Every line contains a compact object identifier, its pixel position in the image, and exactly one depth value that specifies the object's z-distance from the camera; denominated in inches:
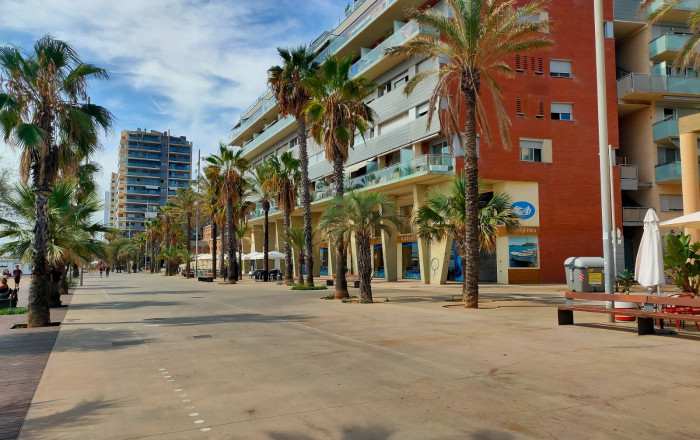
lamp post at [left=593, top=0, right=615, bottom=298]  506.9
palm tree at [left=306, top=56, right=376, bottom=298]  892.6
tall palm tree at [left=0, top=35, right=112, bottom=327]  521.0
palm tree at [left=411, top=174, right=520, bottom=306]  733.3
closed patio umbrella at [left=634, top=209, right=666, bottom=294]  468.2
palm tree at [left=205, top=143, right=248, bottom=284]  1674.3
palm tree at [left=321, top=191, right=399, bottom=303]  778.8
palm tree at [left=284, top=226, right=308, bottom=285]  1272.9
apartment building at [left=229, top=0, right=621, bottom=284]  1279.5
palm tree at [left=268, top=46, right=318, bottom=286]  1165.7
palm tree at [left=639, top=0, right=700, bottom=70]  637.8
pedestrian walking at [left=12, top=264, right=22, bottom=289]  1134.4
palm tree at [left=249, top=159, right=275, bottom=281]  1451.8
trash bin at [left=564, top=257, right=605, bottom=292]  919.7
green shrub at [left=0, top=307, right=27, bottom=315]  681.6
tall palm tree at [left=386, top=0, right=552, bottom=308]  650.8
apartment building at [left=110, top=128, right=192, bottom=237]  6186.0
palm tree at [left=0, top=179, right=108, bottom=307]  662.5
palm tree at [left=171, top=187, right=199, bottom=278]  2515.4
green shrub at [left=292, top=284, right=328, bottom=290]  1160.2
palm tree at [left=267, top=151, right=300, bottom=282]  1418.6
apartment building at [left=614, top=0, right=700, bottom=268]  1390.3
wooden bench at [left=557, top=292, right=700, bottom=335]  369.1
